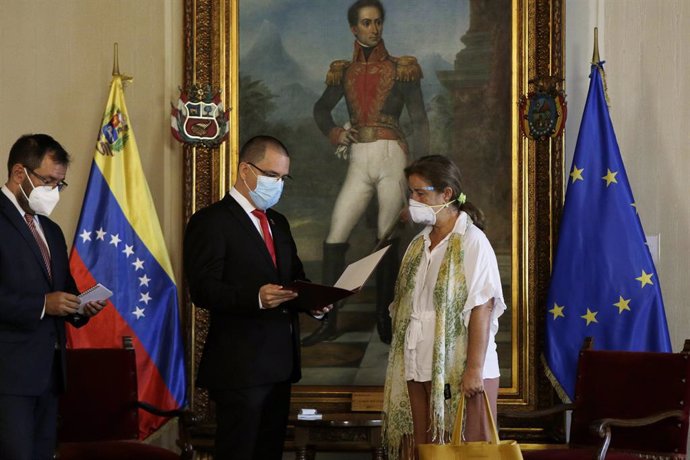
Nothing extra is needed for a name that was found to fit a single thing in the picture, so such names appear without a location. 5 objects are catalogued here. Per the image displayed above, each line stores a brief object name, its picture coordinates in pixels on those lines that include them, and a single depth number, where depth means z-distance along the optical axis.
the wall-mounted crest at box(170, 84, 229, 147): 6.16
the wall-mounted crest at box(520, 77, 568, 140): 6.04
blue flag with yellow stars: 5.79
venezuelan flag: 5.99
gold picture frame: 6.20
